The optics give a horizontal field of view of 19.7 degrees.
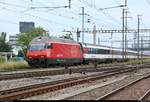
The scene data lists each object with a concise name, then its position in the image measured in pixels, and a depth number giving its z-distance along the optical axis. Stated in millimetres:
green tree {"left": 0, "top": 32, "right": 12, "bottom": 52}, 105375
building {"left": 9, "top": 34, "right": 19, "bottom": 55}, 140412
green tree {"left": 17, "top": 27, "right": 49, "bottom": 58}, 120275
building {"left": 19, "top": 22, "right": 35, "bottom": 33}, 178900
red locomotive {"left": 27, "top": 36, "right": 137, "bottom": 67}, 43844
